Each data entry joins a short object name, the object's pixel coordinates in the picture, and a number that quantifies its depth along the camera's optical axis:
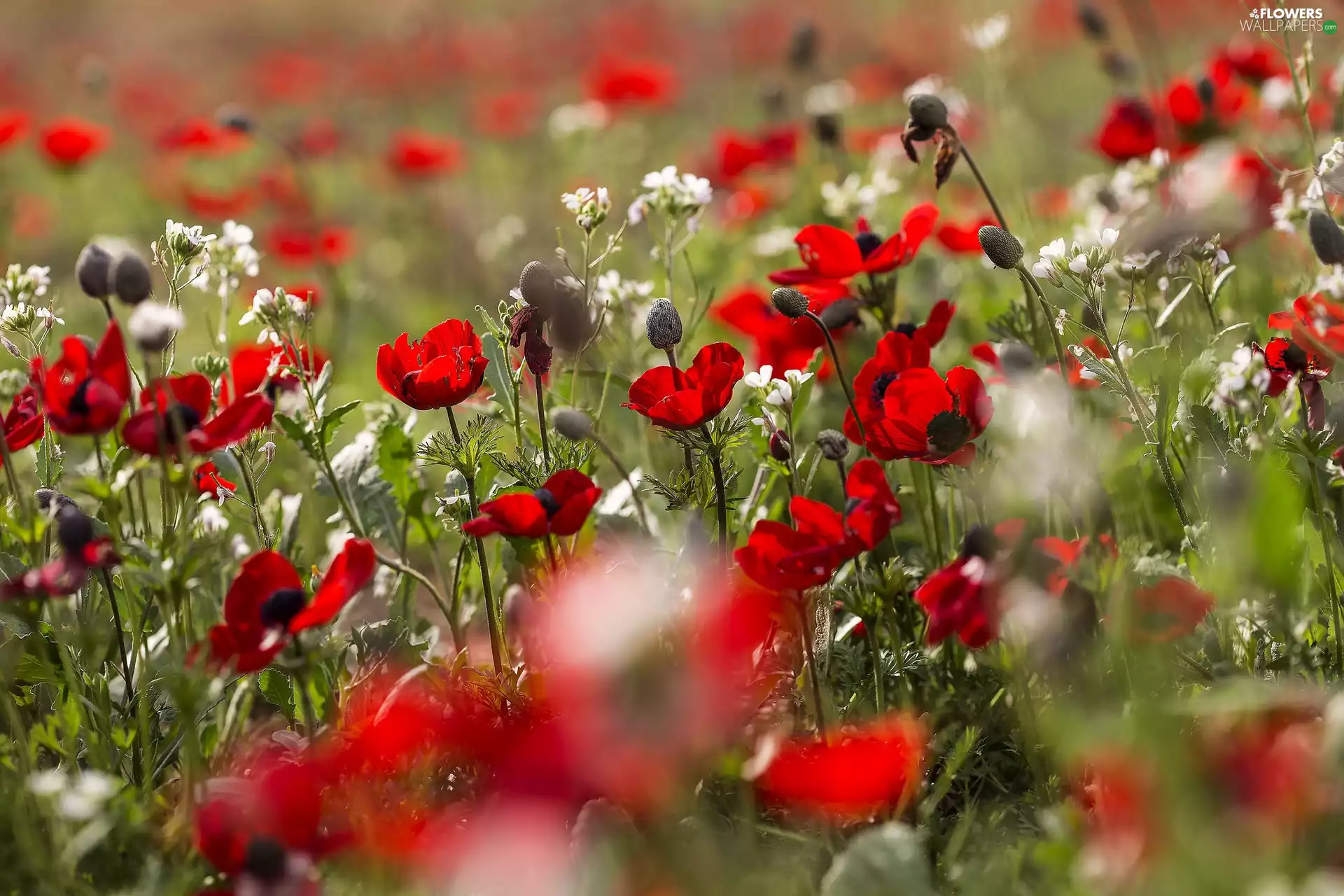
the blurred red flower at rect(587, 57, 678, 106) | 4.65
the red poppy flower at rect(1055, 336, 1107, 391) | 2.88
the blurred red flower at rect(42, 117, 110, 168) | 4.56
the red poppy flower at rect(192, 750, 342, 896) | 2.73
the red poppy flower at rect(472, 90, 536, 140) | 5.65
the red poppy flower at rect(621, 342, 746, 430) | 2.82
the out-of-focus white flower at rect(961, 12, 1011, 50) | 3.16
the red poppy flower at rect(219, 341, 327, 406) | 2.90
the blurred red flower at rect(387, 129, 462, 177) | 4.72
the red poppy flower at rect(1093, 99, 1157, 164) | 3.16
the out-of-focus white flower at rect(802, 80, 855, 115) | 3.76
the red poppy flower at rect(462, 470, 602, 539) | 2.80
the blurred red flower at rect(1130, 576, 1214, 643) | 2.78
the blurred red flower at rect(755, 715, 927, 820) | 2.71
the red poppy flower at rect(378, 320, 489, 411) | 2.83
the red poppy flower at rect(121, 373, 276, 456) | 2.77
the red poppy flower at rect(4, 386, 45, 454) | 2.84
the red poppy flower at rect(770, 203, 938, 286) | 2.90
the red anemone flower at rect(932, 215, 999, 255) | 3.05
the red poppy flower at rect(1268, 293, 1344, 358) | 2.83
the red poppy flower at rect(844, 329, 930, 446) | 2.88
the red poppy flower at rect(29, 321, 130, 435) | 2.77
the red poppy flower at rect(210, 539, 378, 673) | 2.77
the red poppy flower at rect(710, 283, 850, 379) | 2.99
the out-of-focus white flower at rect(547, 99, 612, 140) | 4.70
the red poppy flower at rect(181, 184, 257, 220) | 4.55
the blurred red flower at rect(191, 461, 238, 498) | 2.88
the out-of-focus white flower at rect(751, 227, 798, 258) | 3.21
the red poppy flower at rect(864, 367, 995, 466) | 2.82
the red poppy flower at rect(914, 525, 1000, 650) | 2.77
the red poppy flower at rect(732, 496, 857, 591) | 2.78
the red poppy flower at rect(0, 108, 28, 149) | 4.12
